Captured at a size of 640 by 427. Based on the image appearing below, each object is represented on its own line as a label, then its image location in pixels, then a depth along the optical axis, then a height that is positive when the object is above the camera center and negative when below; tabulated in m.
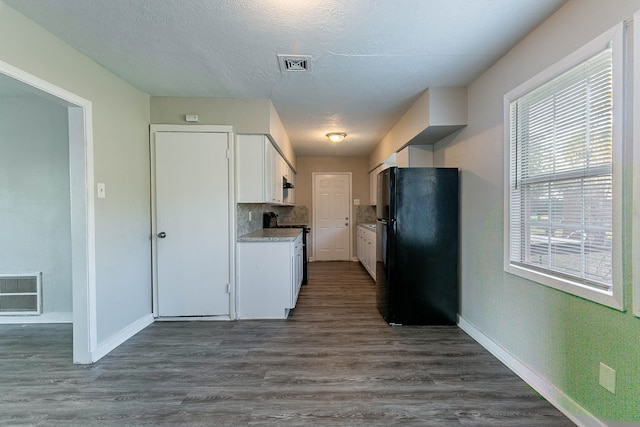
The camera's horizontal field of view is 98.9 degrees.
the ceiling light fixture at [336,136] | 4.16 +1.13
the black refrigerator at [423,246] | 2.76 -0.37
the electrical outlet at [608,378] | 1.34 -0.85
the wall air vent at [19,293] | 2.84 -0.85
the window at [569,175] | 1.35 +0.20
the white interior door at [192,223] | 2.89 -0.13
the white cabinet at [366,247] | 4.52 -0.71
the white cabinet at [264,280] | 2.98 -0.76
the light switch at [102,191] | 2.24 +0.17
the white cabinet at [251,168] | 3.00 +0.47
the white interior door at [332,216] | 6.22 -0.14
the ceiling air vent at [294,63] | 2.10 +1.17
